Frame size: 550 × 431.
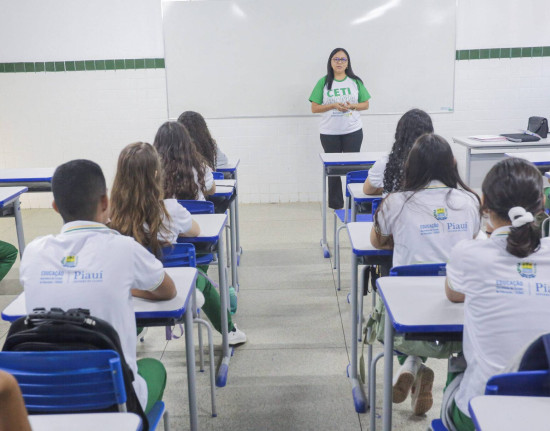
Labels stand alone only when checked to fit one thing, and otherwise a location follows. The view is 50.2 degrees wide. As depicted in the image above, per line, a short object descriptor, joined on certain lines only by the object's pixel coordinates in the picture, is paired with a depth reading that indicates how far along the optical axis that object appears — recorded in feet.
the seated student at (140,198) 7.82
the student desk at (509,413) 4.22
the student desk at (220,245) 9.21
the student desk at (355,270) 8.61
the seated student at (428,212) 7.92
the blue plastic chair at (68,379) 4.82
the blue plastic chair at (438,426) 5.82
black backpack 4.84
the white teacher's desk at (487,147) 16.85
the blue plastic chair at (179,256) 8.20
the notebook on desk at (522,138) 17.10
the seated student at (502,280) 5.20
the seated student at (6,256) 12.35
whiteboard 20.33
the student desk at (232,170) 15.07
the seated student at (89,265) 5.52
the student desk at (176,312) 6.37
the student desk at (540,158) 14.57
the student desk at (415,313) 5.93
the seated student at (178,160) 10.48
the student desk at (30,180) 14.75
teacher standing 18.70
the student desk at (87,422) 4.46
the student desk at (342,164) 15.19
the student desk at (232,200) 12.61
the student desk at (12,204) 12.69
